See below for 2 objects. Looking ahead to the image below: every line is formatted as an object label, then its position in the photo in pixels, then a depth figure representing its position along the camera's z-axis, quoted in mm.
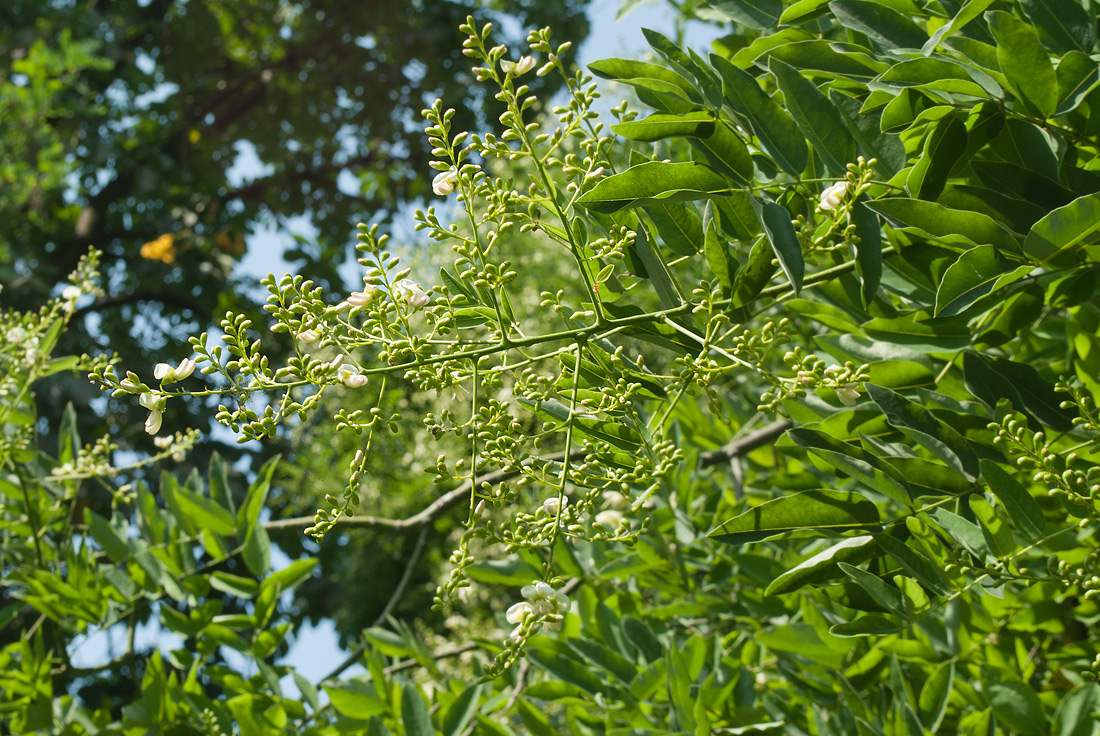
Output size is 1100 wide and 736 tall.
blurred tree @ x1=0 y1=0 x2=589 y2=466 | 2476
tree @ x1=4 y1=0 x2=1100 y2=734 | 662
